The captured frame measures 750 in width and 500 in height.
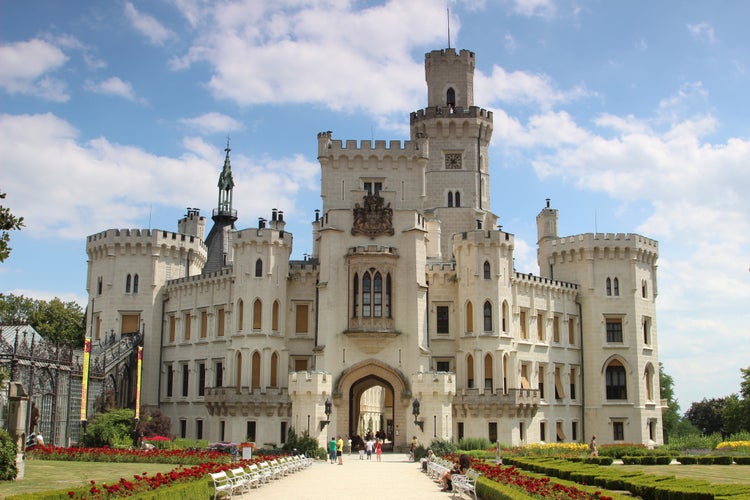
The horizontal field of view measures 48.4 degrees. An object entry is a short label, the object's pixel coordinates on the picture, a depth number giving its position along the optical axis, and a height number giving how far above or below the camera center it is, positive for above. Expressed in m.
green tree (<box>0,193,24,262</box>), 21.73 +4.62
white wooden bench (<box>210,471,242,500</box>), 25.80 -2.56
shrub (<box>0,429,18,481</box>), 27.55 -1.82
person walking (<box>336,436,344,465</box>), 44.68 -2.57
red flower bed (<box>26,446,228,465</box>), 39.69 -2.50
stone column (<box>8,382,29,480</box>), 28.69 -0.55
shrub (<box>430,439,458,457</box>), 49.22 -2.59
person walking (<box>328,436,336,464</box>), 47.22 -2.70
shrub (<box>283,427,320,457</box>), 49.97 -2.45
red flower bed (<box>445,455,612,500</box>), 21.68 -2.35
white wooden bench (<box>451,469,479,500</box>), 27.33 -2.66
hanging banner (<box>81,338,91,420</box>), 44.88 +1.52
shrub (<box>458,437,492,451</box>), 52.00 -2.51
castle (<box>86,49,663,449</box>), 56.19 +5.95
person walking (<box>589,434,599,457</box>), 48.68 -2.72
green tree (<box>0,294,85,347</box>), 77.44 +7.98
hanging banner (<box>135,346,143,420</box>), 51.34 +1.41
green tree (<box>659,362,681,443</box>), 94.12 -0.48
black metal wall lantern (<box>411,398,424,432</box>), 51.90 -0.61
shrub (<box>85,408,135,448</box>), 48.09 -1.57
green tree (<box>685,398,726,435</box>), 103.62 -1.41
